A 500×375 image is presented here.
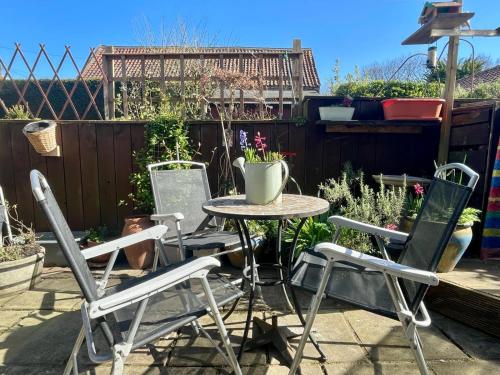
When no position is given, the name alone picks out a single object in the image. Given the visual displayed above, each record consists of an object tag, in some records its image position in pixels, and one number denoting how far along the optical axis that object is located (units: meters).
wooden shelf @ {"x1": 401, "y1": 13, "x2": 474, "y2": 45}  2.67
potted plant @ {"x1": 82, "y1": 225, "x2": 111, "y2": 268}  2.90
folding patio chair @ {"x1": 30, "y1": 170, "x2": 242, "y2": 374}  1.02
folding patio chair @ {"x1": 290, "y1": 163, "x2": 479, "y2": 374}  1.14
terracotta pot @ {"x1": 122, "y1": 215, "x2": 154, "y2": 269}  2.81
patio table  1.46
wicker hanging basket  2.92
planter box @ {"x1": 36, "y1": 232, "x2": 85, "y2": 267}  2.94
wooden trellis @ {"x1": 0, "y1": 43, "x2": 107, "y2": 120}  3.52
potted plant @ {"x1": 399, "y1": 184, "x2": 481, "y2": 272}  2.34
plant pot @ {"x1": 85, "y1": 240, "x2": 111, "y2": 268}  2.88
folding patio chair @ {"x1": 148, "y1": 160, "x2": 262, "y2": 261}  2.18
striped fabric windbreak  2.58
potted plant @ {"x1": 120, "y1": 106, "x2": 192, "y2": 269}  3.09
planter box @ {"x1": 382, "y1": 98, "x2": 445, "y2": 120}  3.00
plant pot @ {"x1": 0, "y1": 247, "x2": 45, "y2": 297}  2.30
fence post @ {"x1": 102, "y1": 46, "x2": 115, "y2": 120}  3.63
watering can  1.67
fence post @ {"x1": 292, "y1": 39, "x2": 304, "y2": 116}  3.51
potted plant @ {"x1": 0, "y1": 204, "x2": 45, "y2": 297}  2.31
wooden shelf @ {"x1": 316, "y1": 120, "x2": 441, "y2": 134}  3.07
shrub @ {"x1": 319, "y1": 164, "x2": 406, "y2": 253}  2.45
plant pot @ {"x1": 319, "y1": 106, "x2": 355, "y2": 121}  3.09
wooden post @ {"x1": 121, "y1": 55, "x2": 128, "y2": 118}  3.59
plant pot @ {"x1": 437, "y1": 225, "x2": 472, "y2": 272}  2.33
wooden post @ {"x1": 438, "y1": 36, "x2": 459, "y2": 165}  2.85
